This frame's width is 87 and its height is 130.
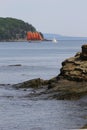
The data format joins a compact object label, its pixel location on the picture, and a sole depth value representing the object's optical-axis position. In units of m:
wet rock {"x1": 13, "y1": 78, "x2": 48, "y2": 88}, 47.41
